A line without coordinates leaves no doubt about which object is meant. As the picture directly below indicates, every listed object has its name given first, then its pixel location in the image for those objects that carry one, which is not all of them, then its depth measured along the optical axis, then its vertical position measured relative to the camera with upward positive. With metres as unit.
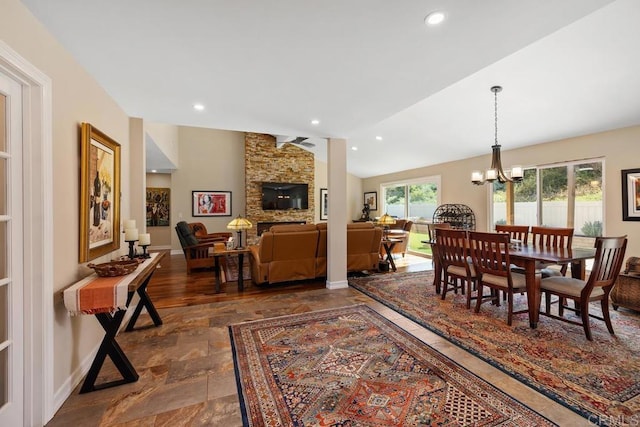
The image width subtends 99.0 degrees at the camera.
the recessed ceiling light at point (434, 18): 1.62 +1.17
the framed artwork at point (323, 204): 9.54 +0.26
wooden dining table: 2.63 -0.49
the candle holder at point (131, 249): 2.59 -0.35
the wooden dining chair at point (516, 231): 3.84 -0.28
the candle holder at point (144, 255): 2.73 -0.43
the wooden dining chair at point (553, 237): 3.35 -0.34
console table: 1.83 -0.89
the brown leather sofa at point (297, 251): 4.15 -0.63
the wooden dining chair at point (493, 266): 2.79 -0.60
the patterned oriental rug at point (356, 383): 1.59 -1.20
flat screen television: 8.10 +0.48
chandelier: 3.39 +0.50
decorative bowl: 1.98 -0.42
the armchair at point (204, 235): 6.19 -0.56
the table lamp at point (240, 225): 4.04 -0.20
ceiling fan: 7.59 +2.02
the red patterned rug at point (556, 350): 1.71 -1.17
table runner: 1.69 -0.54
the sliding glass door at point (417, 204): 7.18 +0.22
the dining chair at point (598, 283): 2.42 -0.70
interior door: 1.39 -0.24
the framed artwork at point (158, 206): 7.77 +0.17
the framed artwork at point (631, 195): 3.73 +0.23
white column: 4.26 -0.12
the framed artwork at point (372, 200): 9.53 +0.43
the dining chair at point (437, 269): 3.86 -0.84
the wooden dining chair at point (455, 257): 3.27 -0.59
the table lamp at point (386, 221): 5.76 -0.20
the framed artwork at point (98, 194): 1.99 +0.15
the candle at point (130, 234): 2.55 -0.21
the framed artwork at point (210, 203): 7.84 +0.26
